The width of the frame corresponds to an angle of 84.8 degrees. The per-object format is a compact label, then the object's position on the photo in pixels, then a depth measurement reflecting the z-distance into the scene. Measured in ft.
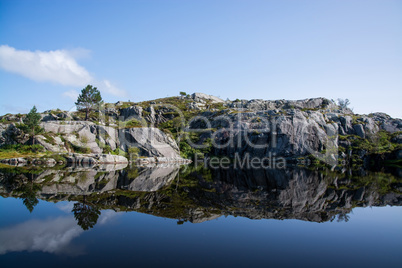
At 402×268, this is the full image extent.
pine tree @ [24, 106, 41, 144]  170.71
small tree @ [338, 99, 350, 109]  444.31
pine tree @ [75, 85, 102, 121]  254.47
